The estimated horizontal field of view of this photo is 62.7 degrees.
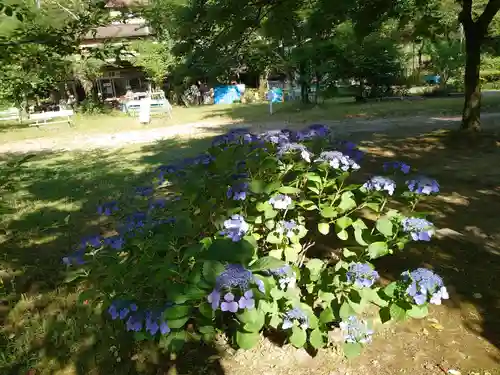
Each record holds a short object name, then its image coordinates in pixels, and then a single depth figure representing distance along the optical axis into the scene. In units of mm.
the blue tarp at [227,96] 26406
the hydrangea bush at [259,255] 1754
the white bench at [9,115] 20531
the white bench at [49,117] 17297
